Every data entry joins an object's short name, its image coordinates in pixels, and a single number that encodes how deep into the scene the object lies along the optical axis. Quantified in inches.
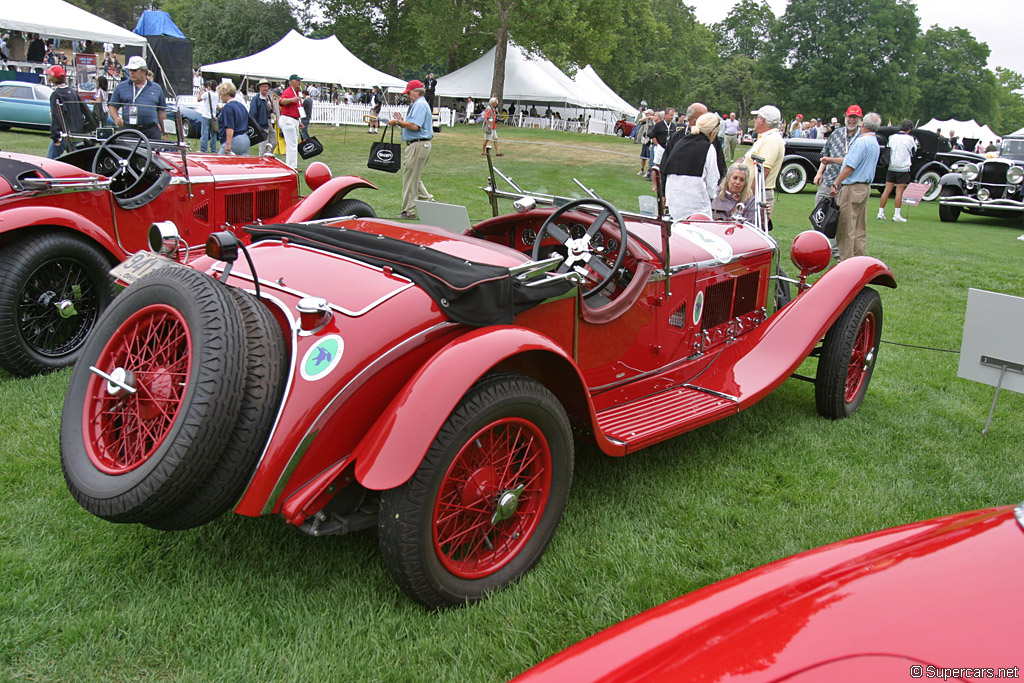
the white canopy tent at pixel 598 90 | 1662.2
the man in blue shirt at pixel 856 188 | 351.9
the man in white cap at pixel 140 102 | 290.8
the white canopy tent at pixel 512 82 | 1405.0
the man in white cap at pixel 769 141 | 329.4
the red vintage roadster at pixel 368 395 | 93.7
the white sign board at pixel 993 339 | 164.9
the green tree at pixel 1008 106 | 3634.4
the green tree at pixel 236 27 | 2133.0
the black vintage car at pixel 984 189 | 613.9
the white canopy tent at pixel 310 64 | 1098.1
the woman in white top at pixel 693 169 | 285.6
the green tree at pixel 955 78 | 2719.0
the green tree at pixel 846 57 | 2265.0
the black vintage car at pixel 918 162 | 748.6
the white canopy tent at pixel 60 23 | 777.6
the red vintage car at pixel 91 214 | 179.5
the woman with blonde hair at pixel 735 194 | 269.0
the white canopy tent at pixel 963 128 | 1771.0
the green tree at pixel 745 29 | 3107.8
